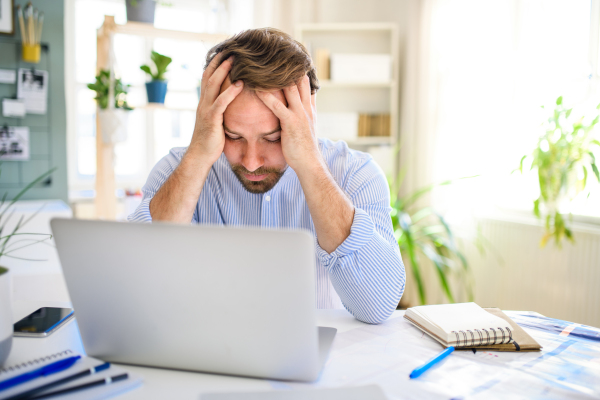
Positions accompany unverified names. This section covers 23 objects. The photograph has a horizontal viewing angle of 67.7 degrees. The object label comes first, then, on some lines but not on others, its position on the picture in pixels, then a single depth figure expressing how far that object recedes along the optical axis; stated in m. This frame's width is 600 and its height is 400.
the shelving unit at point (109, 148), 2.50
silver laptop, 0.54
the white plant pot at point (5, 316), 0.60
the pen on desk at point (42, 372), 0.54
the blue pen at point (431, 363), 0.63
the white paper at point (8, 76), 2.49
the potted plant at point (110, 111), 2.42
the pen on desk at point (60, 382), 0.54
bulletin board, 2.51
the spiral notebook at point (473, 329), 0.73
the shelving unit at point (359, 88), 3.24
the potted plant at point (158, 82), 2.54
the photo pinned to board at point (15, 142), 2.53
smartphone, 0.77
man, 0.95
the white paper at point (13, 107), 2.50
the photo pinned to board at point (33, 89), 2.53
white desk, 0.59
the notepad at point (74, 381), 0.55
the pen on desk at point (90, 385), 0.55
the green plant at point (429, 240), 2.50
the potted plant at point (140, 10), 2.50
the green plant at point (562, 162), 1.97
